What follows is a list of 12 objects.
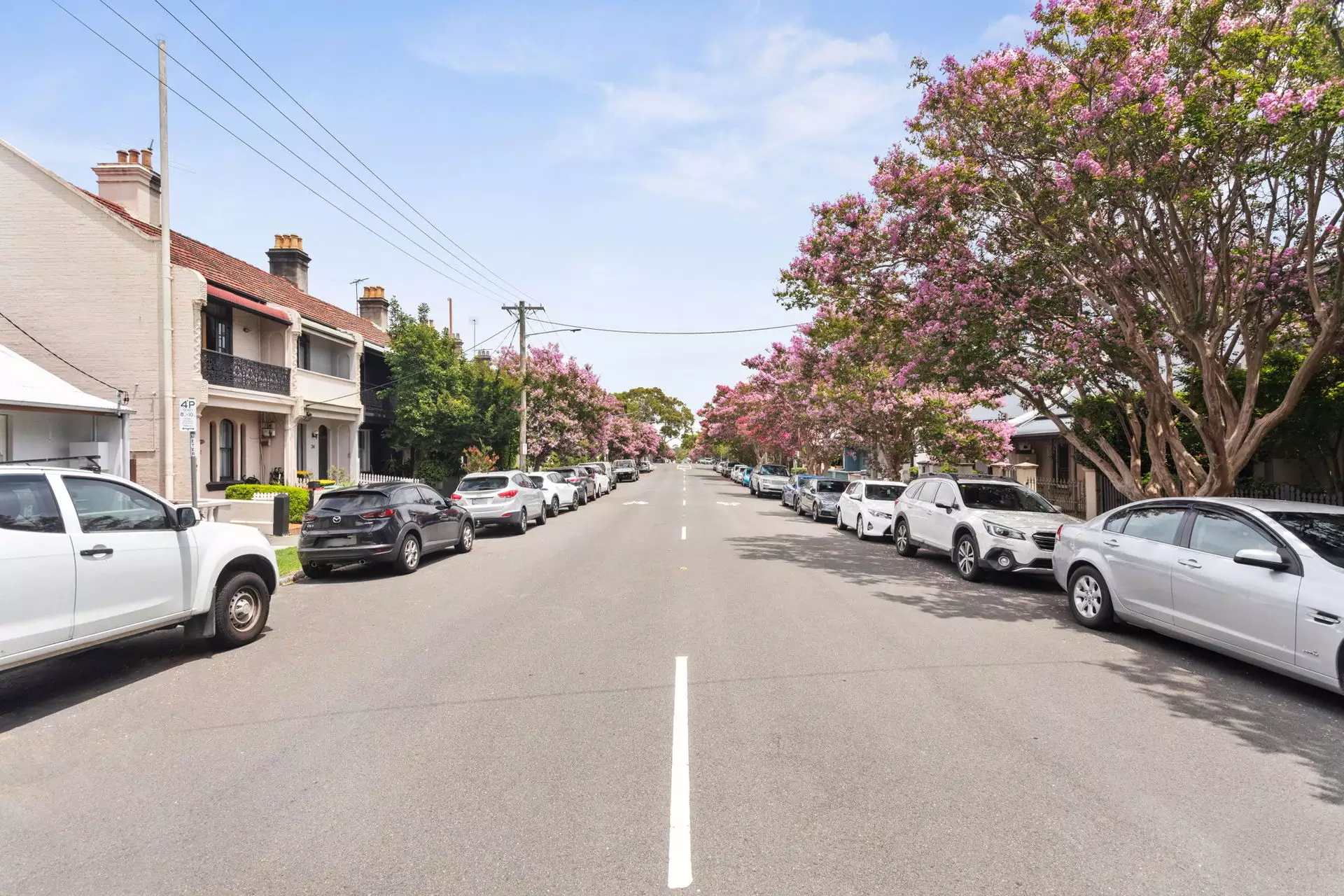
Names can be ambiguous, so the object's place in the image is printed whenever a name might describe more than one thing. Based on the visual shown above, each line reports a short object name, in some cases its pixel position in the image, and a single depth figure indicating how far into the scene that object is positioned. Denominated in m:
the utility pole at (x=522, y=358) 30.66
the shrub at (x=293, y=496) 19.48
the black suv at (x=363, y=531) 11.91
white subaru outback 10.84
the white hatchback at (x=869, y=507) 17.97
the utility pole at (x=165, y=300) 14.32
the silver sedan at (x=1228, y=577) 5.70
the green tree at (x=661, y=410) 99.19
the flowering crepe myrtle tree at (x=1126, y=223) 9.68
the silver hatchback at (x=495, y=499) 18.25
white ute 5.45
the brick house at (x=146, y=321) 18.91
